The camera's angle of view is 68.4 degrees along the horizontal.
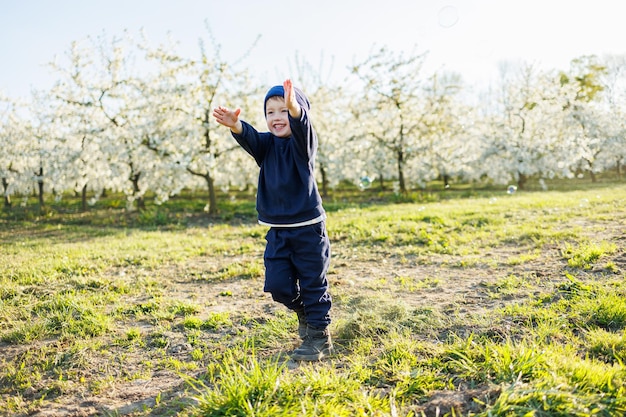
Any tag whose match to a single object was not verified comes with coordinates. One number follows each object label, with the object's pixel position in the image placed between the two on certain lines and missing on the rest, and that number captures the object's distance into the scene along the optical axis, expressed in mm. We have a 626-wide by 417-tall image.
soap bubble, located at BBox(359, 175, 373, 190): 10422
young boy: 3369
